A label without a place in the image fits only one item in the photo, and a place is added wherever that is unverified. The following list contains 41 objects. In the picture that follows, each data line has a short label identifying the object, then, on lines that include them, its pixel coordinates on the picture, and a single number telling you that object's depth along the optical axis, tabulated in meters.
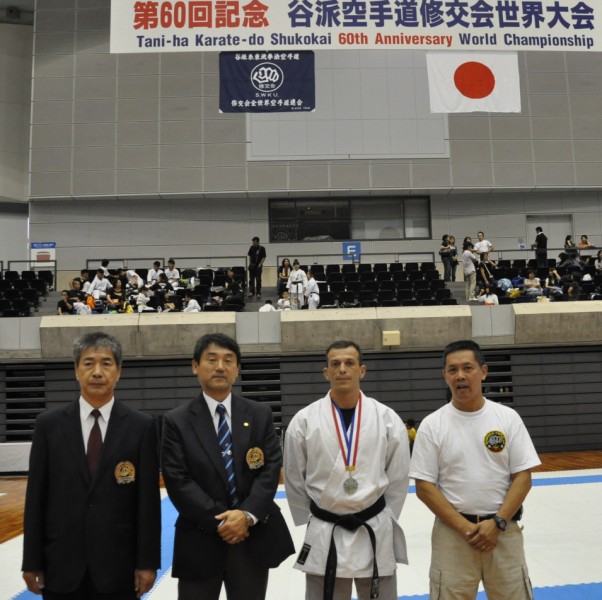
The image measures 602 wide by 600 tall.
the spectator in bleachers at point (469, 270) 16.67
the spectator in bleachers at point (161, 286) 15.95
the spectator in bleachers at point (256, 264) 17.02
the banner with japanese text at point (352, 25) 11.05
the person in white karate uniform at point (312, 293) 15.15
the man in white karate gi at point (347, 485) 3.35
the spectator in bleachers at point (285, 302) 15.12
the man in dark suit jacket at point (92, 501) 3.03
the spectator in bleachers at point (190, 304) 15.01
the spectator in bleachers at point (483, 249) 17.05
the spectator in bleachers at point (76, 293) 15.06
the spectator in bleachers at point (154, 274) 17.00
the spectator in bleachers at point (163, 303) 14.81
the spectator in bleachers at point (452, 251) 17.95
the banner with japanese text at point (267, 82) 12.43
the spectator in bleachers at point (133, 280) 16.45
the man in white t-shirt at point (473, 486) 3.33
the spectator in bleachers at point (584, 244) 17.95
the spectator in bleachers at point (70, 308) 14.72
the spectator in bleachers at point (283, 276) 16.25
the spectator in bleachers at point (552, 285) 15.27
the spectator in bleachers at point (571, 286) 15.01
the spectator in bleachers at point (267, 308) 14.67
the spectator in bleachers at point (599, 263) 16.98
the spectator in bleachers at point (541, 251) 17.45
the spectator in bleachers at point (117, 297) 15.34
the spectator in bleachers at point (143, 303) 14.92
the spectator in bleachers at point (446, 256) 17.95
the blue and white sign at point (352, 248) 20.88
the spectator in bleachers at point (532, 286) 15.21
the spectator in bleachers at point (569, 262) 16.73
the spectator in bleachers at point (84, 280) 16.53
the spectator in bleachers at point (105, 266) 17.27
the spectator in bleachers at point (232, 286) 15.81
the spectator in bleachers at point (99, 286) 16.16
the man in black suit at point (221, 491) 3.18
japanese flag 11.81
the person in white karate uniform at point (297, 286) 15.47
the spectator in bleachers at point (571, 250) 17.11
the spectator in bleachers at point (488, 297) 15.16
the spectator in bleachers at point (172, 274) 16.99
